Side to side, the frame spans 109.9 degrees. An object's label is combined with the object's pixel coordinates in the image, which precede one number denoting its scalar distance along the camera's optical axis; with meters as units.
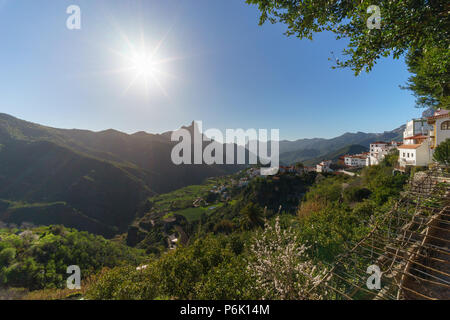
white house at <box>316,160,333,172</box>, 51.62
